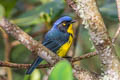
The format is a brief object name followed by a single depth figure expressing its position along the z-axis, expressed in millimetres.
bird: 6858
